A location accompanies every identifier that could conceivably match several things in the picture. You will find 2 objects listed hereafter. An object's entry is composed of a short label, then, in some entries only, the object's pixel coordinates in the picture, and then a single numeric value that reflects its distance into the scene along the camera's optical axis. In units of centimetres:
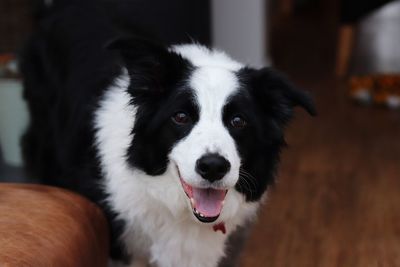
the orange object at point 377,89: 211
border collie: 97
